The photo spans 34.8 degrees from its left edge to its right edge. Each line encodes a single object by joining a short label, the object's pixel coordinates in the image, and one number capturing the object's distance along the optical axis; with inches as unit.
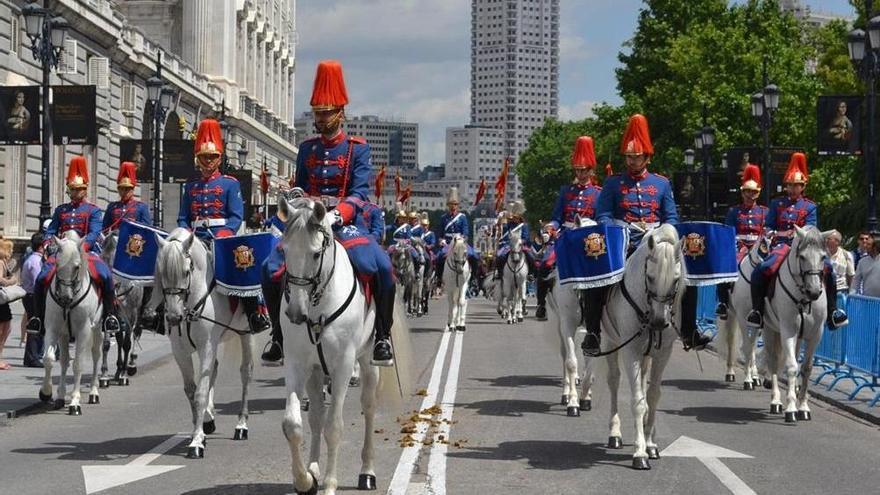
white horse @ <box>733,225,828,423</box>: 617.9
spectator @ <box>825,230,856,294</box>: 1003.1
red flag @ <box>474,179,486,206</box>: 1513.8
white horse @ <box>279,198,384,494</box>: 367.6
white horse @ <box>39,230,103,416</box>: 636.7
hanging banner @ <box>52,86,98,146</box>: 1302.9
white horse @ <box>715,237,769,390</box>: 707.4
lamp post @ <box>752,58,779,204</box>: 1364.4
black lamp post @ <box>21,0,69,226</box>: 1127.6
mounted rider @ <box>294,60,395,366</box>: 419.8
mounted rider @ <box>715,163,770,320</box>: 748.0
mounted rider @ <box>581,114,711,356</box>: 526.3
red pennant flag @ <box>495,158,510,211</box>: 1345.5
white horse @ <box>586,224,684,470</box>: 467.2
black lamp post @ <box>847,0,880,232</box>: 1009.5
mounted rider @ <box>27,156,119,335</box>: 660.7
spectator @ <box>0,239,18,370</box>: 843.4
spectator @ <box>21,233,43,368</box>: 888.3
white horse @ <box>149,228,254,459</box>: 496.1
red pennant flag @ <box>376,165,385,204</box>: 1517.0
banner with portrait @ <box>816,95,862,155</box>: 1104.2
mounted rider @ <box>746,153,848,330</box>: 657.6
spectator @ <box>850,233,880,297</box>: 887.7
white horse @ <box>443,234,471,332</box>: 1280.8
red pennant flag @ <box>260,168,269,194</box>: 1185.9
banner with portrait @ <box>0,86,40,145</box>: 1175.6
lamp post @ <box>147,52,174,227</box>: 1509.6
